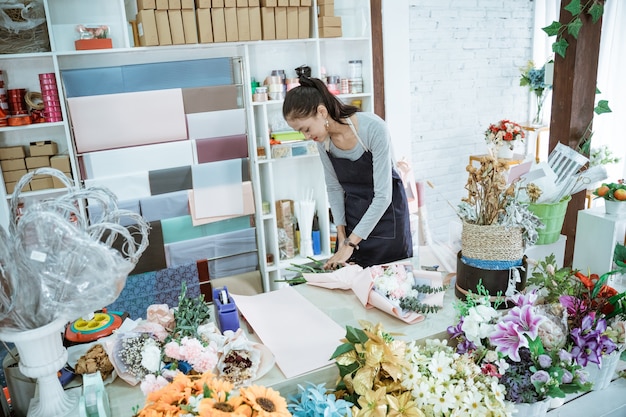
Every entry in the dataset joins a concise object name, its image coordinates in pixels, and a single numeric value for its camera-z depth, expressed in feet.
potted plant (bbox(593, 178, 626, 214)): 6.09
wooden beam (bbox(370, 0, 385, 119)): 12.60
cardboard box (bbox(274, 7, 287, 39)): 10.98
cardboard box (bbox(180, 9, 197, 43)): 10.36
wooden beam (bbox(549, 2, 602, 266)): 7.85
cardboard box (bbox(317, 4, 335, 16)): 11.36
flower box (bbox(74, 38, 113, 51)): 9.96
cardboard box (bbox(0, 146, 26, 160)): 10.10
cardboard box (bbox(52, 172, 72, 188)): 10.37
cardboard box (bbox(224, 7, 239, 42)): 10.59
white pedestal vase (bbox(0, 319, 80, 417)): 3.79
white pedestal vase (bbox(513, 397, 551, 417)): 4.18
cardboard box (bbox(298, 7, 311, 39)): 11.24
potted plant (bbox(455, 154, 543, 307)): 5.07
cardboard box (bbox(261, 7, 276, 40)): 10.88
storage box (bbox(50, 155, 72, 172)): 10.35
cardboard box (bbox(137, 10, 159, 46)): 10.00
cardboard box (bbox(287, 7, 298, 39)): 11.10
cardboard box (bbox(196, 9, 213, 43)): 10.45
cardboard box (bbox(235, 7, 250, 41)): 10.67
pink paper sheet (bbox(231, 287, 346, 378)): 4.53
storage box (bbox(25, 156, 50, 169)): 10.33
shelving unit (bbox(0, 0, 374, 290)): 10.34
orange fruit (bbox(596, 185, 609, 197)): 6.26
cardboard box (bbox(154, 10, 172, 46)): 10.14
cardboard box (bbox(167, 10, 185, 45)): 10.23
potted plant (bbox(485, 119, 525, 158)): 13.98
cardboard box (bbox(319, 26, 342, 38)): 11.49
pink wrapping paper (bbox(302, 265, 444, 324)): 5.17
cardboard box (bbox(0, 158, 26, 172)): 10.16
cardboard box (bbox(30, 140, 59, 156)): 10.31
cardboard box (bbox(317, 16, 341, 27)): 11.40
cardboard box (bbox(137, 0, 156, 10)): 9.89
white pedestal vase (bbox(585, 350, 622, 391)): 4.60
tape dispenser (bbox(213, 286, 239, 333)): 4.83
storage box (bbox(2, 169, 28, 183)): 10.21
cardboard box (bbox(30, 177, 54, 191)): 10.19
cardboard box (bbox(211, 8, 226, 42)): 10.51
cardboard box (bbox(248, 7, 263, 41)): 10.78
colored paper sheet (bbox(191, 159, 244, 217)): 11.69
